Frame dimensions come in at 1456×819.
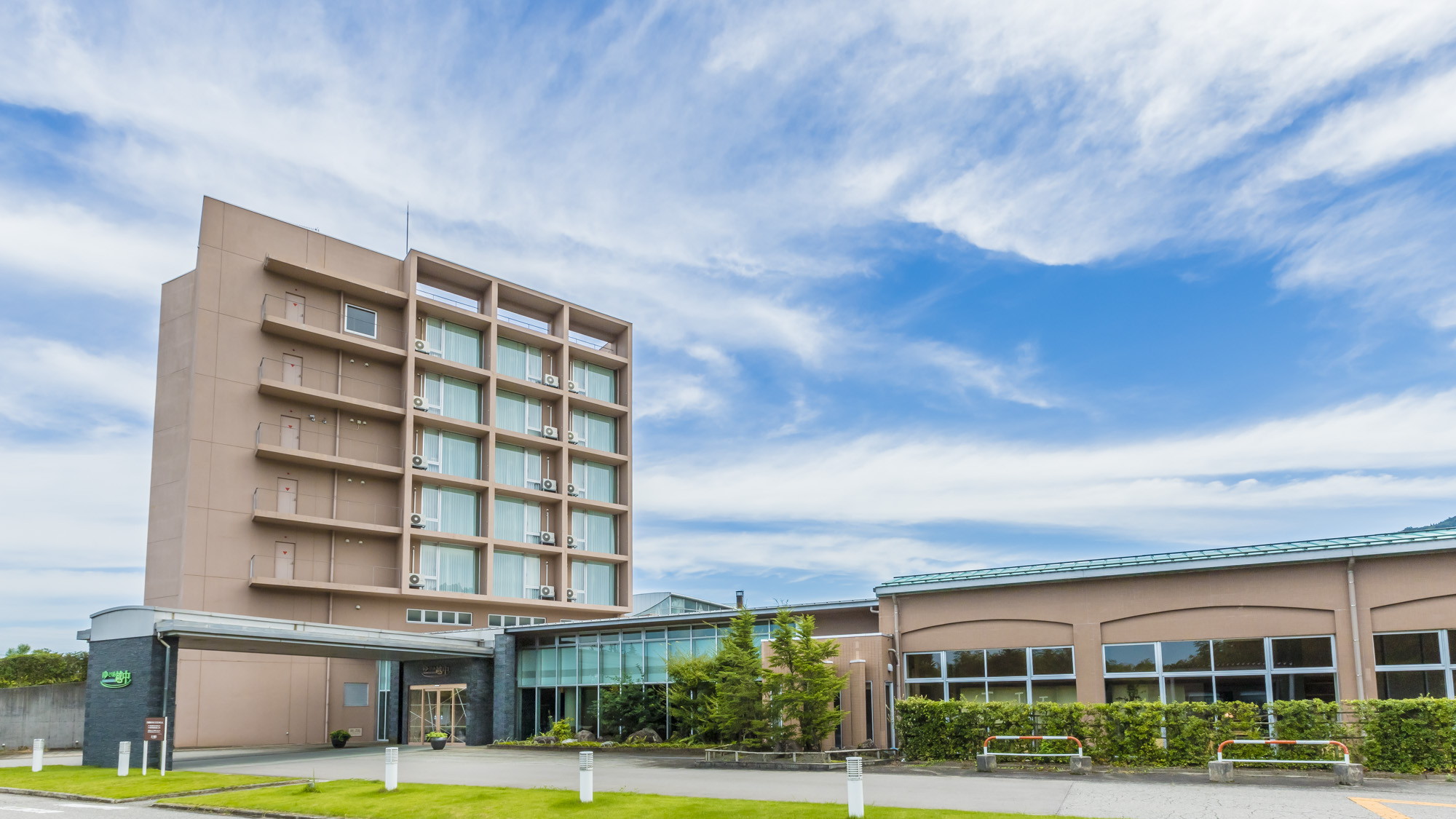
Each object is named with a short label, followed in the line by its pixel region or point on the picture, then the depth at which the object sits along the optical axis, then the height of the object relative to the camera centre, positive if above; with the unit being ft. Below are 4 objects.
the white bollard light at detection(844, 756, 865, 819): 52.85 -8.50
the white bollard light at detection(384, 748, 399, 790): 72.49 -10.03
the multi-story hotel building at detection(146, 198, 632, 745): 146.61 +24.07
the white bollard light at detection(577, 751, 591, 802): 63.67 -9.22
